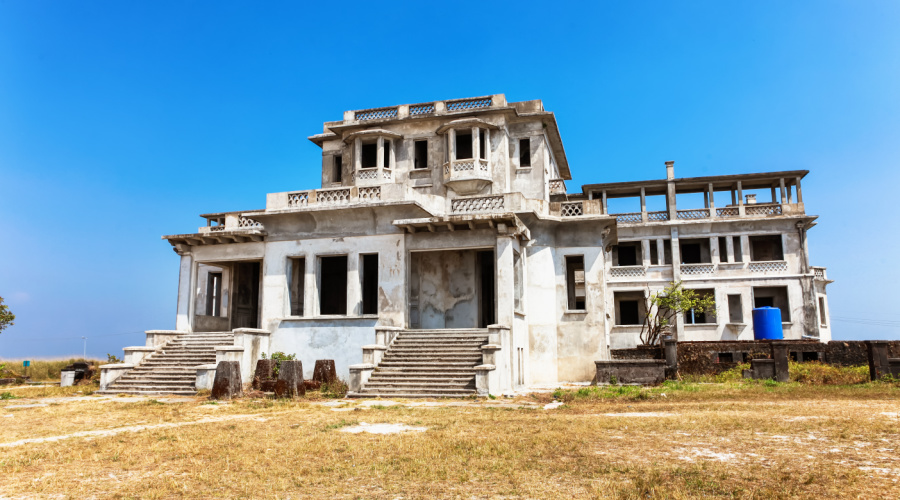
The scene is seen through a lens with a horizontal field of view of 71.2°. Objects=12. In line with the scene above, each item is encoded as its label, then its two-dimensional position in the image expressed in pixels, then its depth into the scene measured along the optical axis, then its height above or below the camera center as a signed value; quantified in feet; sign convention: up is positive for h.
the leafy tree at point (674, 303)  81.56 +5.23
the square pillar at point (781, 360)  65.10 -2.57
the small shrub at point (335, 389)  57.88 -4.54
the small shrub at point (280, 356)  68.25 -1.60
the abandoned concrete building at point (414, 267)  64.49 +9.19
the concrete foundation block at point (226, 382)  54.90 -3.45
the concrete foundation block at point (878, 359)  62.18 -2.54
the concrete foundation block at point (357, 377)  57.21 -3.30
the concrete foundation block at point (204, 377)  61.05 -3.37
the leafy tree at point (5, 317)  98.22 +4.35
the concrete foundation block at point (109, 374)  64.52 -3.09
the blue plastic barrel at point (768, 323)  89.30 +1.71
